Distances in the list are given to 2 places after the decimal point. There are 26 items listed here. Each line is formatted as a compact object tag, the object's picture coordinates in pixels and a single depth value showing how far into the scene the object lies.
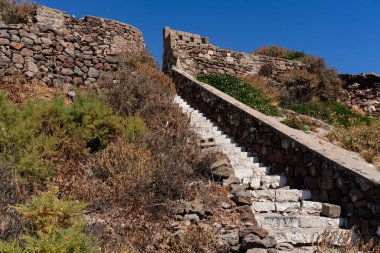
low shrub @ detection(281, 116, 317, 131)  9.22
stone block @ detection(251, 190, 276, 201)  5.97
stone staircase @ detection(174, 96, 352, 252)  4.91
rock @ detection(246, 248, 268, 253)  4.31
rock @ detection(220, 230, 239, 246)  4.54
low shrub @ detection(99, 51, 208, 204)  5.50
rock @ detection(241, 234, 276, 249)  4.45
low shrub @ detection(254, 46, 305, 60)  18.94
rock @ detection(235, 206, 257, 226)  5.11
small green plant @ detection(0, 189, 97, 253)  3.17
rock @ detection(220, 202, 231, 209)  5.36
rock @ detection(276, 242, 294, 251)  4.62
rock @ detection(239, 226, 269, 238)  4.64
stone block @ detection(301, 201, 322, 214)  5.60
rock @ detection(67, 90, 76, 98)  9.80
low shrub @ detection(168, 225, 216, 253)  4.31
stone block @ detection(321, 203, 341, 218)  5.37
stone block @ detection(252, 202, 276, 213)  5.60
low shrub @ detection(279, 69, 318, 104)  15.25
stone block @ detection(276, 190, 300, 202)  5.94
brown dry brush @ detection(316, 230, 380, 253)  4.01
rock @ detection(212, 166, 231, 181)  6.12
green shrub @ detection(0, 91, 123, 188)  5.49
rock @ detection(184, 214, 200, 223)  4.98
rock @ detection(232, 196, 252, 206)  5.53
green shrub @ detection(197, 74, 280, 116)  11.50
